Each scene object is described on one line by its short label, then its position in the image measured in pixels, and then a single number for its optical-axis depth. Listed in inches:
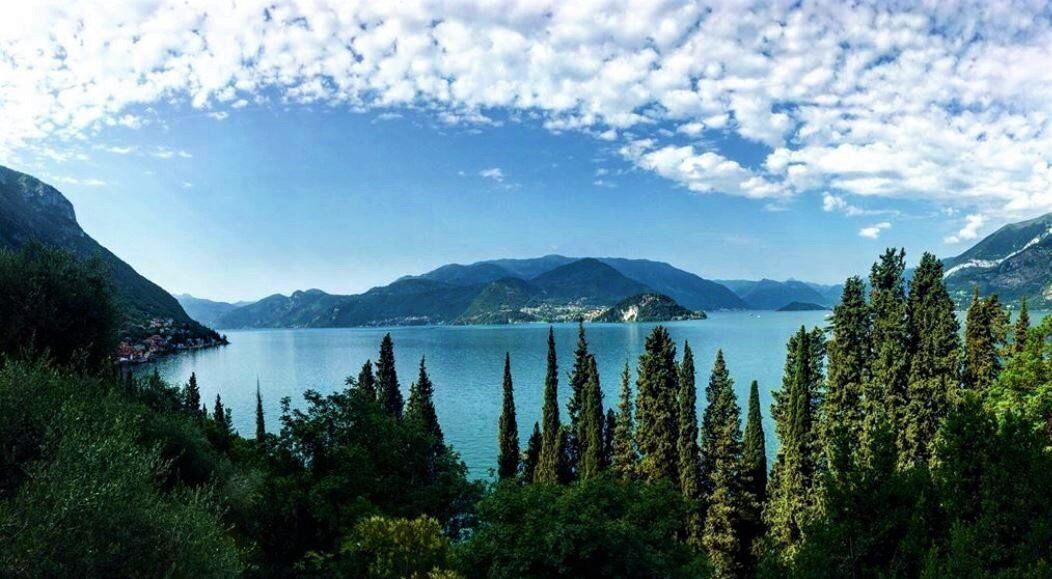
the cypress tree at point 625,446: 1887.3
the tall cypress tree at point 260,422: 2956.2
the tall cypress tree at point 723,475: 1545.3
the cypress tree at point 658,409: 1777.8
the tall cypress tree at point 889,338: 1311.5
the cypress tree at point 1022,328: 1256.2
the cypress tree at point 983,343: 1237.1
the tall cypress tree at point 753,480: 1644.9
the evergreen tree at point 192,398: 2546.3
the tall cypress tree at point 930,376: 1226.0
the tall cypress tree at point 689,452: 1622.8
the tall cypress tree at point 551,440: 2183.8
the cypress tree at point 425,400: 2276.8
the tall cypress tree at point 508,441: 2486.8
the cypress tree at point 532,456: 2499.9
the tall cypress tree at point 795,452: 1403.8
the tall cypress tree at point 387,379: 2567.4
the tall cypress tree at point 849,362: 1406.3
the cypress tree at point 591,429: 2038.6
